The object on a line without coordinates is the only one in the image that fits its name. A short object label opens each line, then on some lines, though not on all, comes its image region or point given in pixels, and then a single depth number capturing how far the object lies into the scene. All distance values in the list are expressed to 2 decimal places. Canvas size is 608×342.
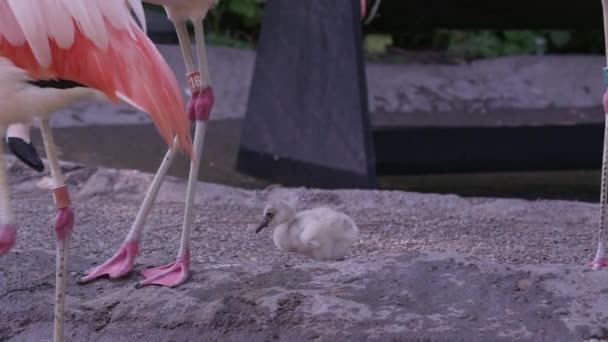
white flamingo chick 7.57
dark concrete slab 12.71
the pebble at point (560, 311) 5.60
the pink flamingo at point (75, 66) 5.06
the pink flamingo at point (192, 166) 6.23
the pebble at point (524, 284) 5.86
